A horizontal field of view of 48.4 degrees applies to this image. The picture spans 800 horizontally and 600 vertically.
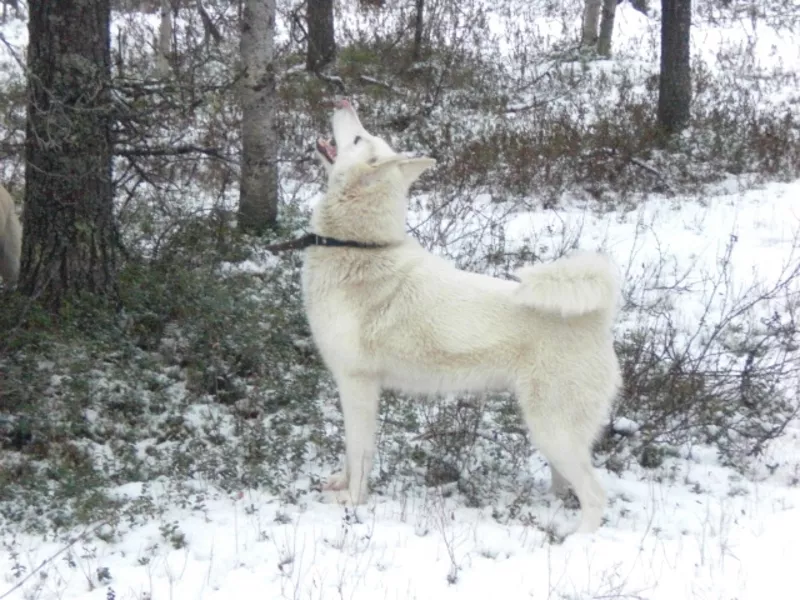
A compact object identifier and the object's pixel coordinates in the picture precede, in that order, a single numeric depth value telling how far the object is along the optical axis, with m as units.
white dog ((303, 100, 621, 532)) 4.43
